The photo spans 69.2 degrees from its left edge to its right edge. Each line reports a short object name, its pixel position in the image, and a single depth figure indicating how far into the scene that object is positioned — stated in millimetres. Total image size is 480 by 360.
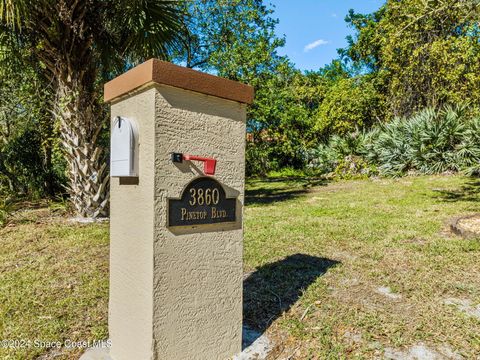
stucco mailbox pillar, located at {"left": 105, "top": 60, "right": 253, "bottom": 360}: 1841
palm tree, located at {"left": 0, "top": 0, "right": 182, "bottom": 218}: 5473
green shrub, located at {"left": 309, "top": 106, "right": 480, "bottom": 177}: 11258
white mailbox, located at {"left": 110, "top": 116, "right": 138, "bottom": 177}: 1872
